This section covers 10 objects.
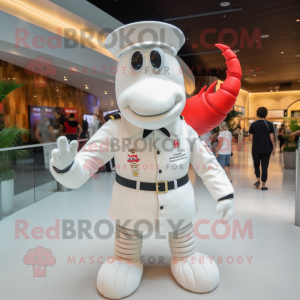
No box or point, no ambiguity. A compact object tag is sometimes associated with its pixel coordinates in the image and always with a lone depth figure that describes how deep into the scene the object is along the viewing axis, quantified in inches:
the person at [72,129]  267.3
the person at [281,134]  385.4
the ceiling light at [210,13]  219.8
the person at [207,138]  231.9
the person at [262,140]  171.2
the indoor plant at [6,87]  136.3
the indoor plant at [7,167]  127.1
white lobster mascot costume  58.0
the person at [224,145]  194.2
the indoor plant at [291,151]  255.1
